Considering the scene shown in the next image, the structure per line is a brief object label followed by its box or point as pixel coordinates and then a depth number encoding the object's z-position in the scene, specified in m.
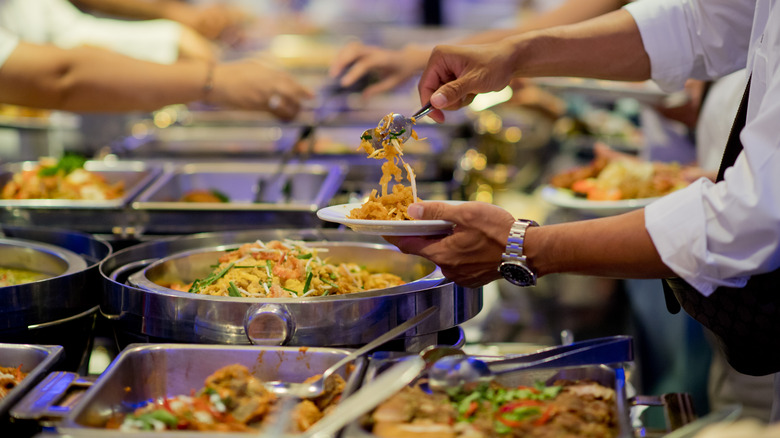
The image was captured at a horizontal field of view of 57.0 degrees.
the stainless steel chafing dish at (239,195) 2.30
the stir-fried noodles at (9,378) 1.34
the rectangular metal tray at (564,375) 1.28
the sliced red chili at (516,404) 1.22
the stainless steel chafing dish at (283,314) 1.41
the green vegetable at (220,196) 2.69
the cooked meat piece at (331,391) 1.28
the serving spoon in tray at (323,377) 1.26
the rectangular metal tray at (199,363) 1.34
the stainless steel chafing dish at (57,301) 1.52
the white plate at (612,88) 3.40
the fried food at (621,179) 2.92
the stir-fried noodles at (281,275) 1.61
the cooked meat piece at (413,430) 1.12
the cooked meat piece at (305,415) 1.19
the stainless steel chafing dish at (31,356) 1.33
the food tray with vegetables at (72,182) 2.42
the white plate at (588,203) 2.71
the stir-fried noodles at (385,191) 1.57
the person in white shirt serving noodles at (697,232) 1.24
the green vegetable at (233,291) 1.58
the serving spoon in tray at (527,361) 1.26
